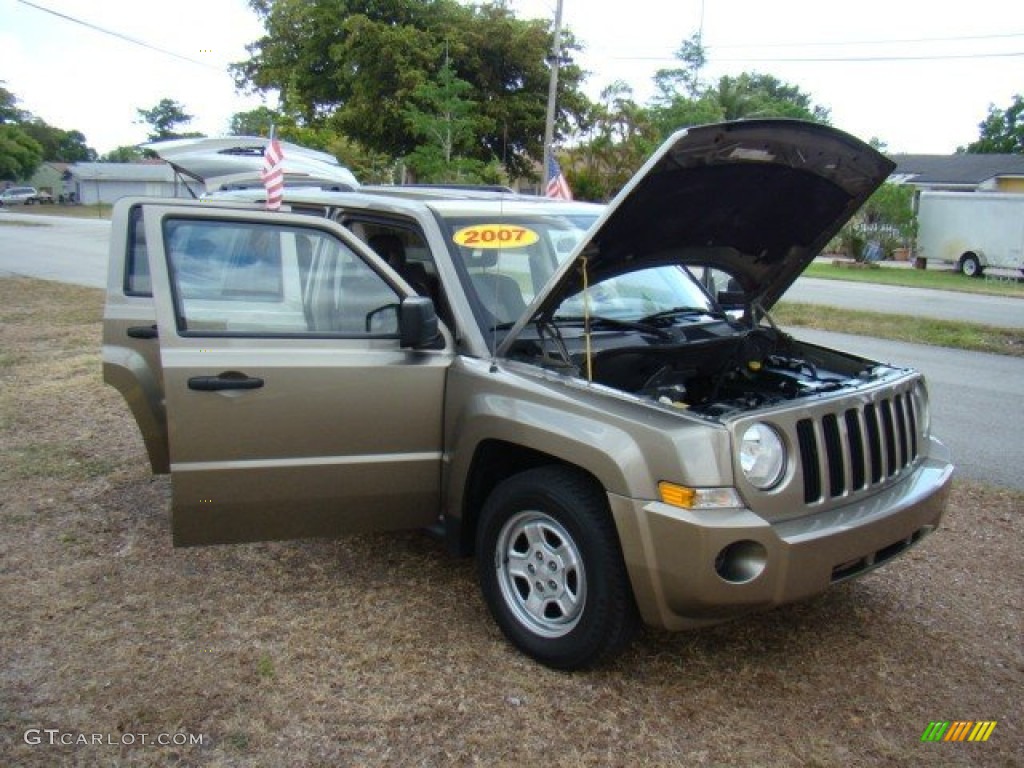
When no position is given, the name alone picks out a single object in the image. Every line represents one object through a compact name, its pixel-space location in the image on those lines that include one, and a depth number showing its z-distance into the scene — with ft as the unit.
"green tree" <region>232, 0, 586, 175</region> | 88.22
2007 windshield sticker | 13.60
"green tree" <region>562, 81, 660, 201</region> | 91.15
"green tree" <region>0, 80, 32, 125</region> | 294.09
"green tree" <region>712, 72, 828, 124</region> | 144.33
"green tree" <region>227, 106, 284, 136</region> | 93.86
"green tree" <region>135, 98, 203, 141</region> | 374.84
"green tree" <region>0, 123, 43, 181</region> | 262.67
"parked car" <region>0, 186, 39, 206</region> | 236.41
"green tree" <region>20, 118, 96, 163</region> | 363.56
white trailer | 93.76
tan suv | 10.17
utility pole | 69.97
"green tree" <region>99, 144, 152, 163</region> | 403.75
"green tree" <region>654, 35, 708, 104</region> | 127.44
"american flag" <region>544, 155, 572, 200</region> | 44.11
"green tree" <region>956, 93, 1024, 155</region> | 217.36
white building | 284.41
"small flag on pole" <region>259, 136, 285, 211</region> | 21.97
